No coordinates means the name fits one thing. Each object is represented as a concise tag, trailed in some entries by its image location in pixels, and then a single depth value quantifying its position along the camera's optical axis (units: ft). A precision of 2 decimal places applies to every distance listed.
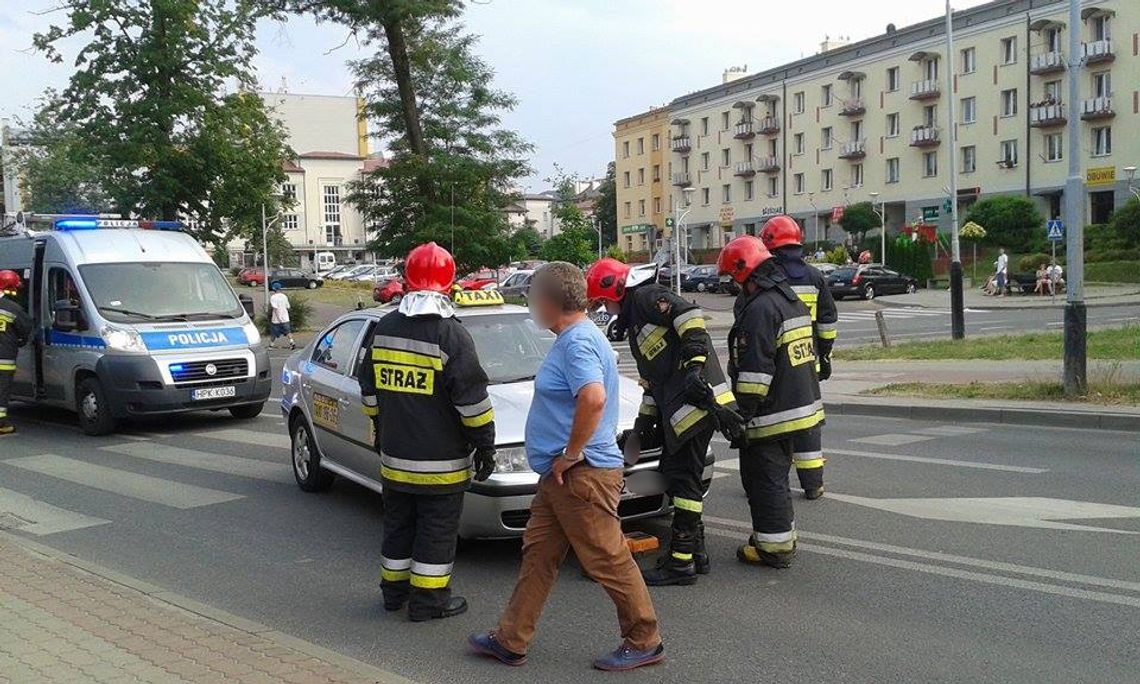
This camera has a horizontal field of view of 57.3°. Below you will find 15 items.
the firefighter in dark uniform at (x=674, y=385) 18.89
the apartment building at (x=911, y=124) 179.42
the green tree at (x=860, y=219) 208.13
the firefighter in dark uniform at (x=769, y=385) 19.94
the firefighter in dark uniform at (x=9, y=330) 40.91
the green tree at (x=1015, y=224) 177.17
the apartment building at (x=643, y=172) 296.92
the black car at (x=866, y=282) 148.77
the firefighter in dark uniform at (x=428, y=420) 17.29
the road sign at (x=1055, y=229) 111.04
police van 39.75
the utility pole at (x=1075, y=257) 39.73
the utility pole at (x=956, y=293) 70.90
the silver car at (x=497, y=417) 20.44
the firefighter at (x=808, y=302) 25.07
